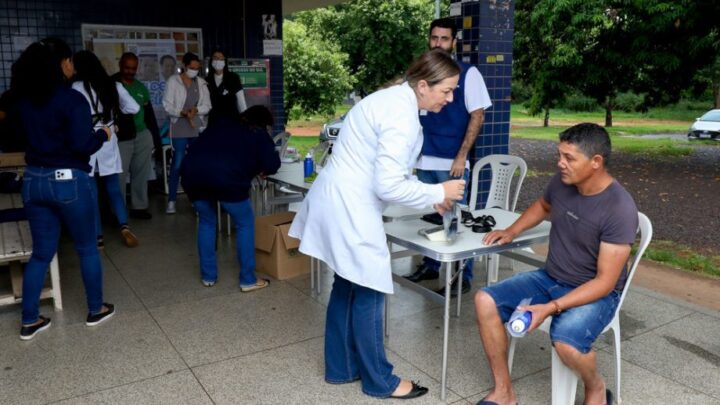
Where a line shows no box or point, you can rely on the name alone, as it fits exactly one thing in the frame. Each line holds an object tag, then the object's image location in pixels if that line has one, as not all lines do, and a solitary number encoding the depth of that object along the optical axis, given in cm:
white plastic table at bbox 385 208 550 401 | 263
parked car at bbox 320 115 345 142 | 1239
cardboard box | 434
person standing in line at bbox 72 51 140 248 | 445
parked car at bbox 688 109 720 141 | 1739
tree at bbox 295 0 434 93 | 2103
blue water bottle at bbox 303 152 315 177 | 461
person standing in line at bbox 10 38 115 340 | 304
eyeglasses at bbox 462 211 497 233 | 298
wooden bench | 357
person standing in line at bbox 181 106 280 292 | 380
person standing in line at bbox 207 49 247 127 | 645
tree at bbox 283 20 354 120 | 1873
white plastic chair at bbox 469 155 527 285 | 409
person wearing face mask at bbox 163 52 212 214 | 628
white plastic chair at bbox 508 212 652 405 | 253
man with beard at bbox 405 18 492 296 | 389
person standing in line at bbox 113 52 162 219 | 561
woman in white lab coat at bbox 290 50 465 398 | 234
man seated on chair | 242
